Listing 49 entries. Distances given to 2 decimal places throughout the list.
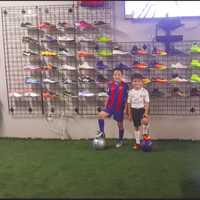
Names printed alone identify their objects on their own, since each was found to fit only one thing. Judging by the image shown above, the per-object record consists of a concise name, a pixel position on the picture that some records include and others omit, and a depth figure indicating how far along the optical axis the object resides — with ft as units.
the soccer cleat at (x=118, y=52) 13.14
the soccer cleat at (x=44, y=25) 13.38
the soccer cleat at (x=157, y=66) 12.97
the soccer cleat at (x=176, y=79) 12.97
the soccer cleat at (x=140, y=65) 13.07
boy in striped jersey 12.68
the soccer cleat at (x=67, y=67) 13.56
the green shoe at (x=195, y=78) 12.81
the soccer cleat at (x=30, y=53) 13.66
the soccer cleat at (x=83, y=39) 13.32
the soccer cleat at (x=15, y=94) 14.02
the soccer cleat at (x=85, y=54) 13.38
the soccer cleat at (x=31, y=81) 13.83
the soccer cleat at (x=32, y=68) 13.71
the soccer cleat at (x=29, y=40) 13.69
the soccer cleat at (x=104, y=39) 13.17
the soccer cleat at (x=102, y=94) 13.48
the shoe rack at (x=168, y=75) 13.03
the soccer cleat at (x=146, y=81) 13.10
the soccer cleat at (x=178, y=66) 12.93
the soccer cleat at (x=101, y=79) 13.44
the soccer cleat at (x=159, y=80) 13.06
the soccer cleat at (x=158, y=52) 12.85
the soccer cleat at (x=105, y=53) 13.28
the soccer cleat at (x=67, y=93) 13.79
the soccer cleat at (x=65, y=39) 13.39
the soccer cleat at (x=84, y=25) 13.14
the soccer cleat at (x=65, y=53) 13.52
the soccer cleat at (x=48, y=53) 13.53
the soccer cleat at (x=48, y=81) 13.70
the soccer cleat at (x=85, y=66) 13.44
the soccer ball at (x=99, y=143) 12.47
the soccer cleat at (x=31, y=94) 13.84
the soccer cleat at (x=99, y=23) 13.10
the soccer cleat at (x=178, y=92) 13.04
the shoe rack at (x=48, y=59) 13.43
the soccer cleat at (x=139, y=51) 13.01
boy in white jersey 12.44
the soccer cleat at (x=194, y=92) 12.96
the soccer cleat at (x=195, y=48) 12.69
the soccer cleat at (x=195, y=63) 12.75
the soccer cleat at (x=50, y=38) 13.58
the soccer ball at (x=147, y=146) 12.24
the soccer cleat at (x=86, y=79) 13.47
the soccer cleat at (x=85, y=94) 13.55
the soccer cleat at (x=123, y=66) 13.30
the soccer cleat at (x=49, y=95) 13.79
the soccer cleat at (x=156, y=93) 13.20
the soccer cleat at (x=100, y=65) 13.39
